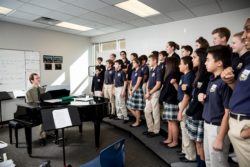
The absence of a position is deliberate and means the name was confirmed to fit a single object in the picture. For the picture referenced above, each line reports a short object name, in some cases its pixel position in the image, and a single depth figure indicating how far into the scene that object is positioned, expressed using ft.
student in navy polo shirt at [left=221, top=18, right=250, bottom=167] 4.09
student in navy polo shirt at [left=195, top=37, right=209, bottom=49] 8.04
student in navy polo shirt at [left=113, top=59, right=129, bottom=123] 14.49
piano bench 10.91
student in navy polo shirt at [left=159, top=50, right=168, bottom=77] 11.15
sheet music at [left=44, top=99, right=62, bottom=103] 11.62
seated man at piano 11.87
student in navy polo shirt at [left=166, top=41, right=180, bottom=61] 11.45
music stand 7.38
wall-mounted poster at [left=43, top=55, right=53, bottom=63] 19.36
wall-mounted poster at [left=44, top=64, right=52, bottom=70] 19.51
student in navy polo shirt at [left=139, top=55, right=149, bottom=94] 12.60
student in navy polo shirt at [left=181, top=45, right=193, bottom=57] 10.14
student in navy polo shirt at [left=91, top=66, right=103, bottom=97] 17.46
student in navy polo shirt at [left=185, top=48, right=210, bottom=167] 6.40
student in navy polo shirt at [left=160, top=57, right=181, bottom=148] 9.41
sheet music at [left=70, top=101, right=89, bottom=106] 10.49
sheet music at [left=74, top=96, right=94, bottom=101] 11.89
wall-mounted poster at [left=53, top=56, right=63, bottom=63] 20.30
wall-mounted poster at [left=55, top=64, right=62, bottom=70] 20.54
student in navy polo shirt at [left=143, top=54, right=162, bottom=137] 10.76
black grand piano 9.77
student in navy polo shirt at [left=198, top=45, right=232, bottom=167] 4.95
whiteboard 16.40
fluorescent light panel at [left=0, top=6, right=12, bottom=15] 13.16
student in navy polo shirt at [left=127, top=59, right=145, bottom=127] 12.61
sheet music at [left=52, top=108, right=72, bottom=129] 7.49
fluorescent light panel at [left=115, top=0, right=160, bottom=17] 12.38
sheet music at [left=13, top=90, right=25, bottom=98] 17.08
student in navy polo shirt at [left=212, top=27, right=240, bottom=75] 7.12
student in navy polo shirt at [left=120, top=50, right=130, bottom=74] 16.28
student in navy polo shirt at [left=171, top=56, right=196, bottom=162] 7.67
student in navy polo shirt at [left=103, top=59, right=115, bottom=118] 16.07
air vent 15.61
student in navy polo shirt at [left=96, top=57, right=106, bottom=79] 17.71
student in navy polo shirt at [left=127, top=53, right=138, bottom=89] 14.87
